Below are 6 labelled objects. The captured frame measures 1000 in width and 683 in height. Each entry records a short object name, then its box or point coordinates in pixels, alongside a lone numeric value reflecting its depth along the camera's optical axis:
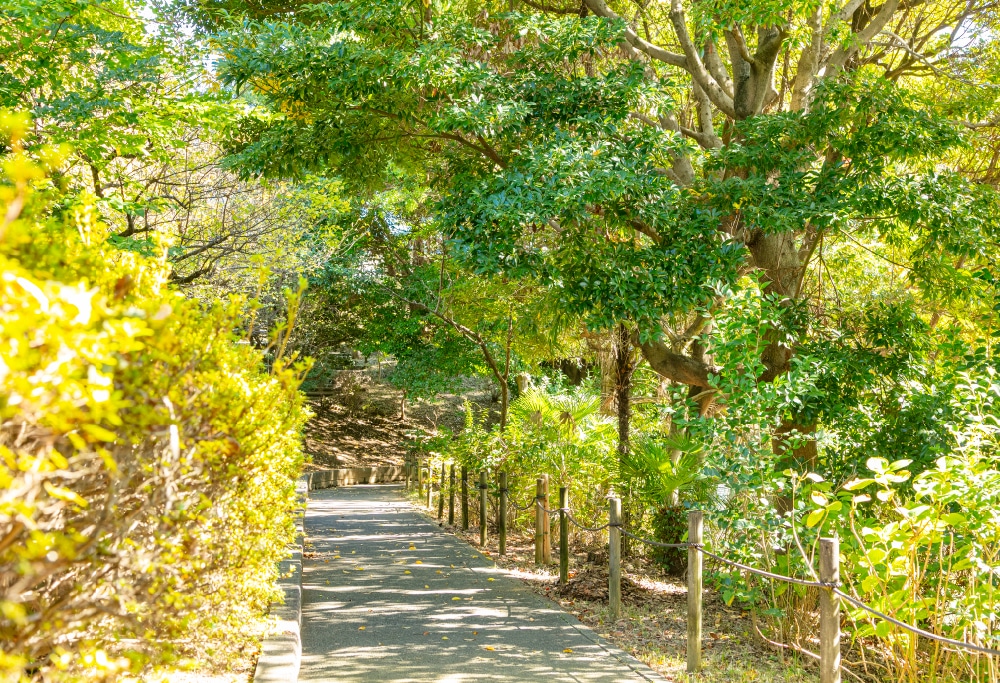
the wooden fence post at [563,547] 9.87
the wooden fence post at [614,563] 8.55
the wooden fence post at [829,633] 5.25
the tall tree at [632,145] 8.73
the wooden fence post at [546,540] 11.69
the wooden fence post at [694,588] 6.67
